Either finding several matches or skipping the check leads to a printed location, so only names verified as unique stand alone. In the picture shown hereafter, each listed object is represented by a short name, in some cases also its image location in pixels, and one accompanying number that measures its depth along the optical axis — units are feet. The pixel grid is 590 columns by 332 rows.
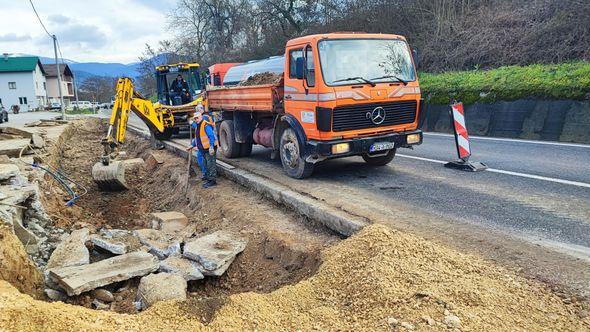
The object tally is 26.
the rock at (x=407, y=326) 10.07
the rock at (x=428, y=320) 10.11
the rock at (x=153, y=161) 40.50
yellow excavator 33.06
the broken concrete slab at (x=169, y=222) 23.68
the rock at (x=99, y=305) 15.17
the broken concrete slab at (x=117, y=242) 19.11
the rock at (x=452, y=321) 9.95
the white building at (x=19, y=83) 215.72
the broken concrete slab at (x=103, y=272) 15.58
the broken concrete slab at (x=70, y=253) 17.40
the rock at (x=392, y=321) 10.37
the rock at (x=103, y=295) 15.72
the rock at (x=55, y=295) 15.62
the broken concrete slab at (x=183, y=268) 16.67
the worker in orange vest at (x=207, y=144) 27.96
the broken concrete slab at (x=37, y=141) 40.08
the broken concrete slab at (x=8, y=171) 22.25
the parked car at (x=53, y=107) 197.24
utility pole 91.66
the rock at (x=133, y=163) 40.96
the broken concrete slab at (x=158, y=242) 19.16
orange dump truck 23.34
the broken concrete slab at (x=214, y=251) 17.07
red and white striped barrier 25.72
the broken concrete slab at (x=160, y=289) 14.34
